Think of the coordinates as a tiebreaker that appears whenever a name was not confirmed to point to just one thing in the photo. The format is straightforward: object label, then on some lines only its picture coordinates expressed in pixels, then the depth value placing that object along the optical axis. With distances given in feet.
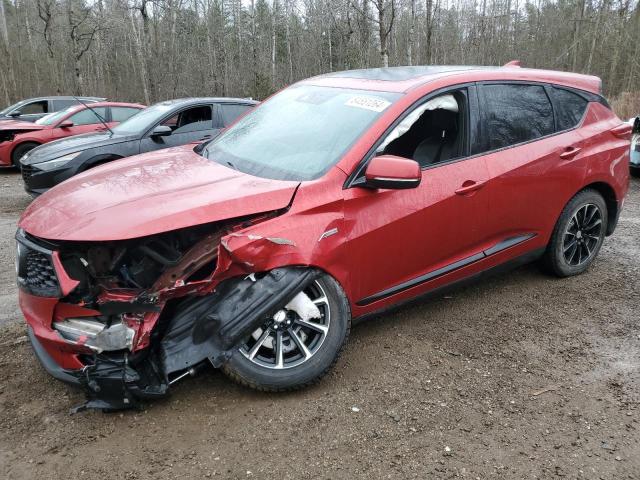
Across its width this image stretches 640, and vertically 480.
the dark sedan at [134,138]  22.90
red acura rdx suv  8.77
